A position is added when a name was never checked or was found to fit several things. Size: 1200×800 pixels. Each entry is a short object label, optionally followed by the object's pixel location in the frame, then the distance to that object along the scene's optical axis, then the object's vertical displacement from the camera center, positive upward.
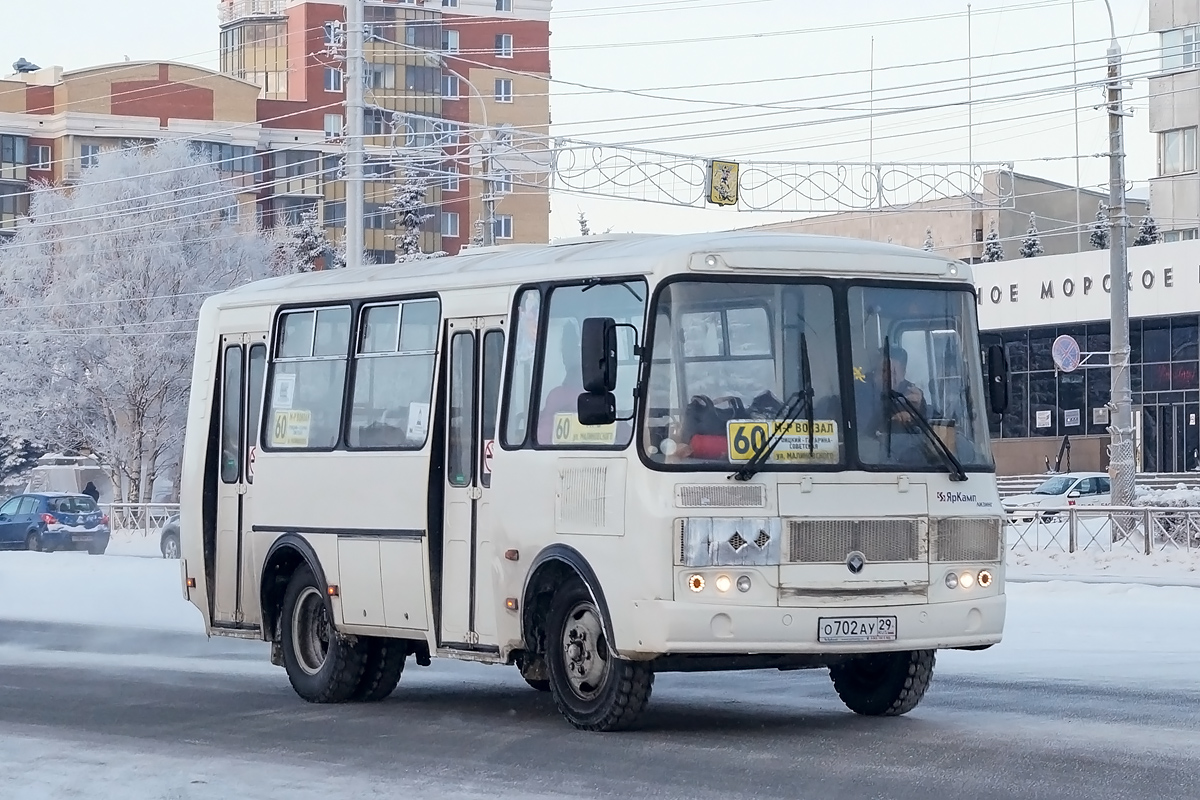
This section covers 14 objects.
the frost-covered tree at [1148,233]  73.06 +7.77
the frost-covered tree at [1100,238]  79.69 +8.28
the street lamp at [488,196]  39.78 +5.26
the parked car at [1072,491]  48.84 -0.84
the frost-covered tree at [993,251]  85.25 +8.23
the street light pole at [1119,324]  33.25 +2.08
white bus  11.27 -0.06
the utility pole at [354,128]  33.59 +5.40
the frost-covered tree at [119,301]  64.25 +4.91
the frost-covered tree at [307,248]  75.69 +8.45
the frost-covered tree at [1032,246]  82.74 +8.22
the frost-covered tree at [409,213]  85.69 +10.26
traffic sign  37.59 +1.83
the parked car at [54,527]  45.06 -1.38
